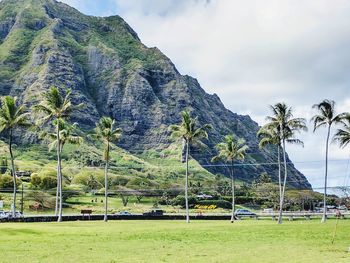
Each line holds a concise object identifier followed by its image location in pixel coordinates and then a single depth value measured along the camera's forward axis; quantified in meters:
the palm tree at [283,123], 82.81
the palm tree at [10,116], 87.94
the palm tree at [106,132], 94.00
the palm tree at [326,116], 85.94
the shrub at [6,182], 159.88
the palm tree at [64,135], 92.88
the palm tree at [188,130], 96.00
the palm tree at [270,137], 84.53
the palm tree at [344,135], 87.75
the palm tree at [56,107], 84.19
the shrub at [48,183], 174.12
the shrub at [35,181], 174.62
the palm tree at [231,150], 106.34
